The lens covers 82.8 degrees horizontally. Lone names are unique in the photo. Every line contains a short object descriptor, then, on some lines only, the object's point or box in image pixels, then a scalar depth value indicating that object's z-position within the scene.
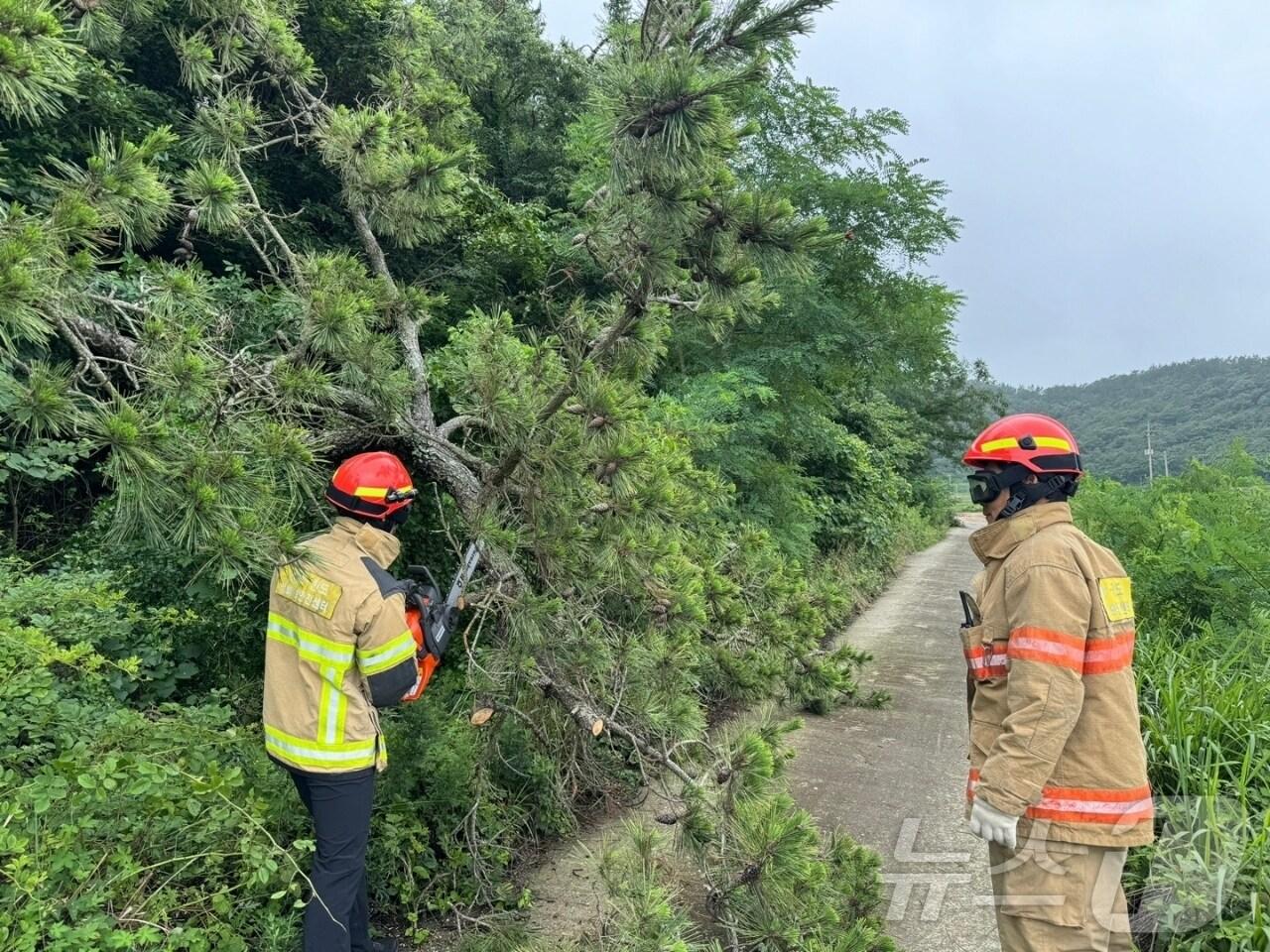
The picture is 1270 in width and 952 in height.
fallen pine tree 2.08
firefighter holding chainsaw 2.26
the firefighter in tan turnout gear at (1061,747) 1.95
